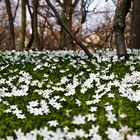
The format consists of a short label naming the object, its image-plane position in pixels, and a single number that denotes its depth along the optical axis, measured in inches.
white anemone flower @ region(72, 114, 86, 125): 171.6
